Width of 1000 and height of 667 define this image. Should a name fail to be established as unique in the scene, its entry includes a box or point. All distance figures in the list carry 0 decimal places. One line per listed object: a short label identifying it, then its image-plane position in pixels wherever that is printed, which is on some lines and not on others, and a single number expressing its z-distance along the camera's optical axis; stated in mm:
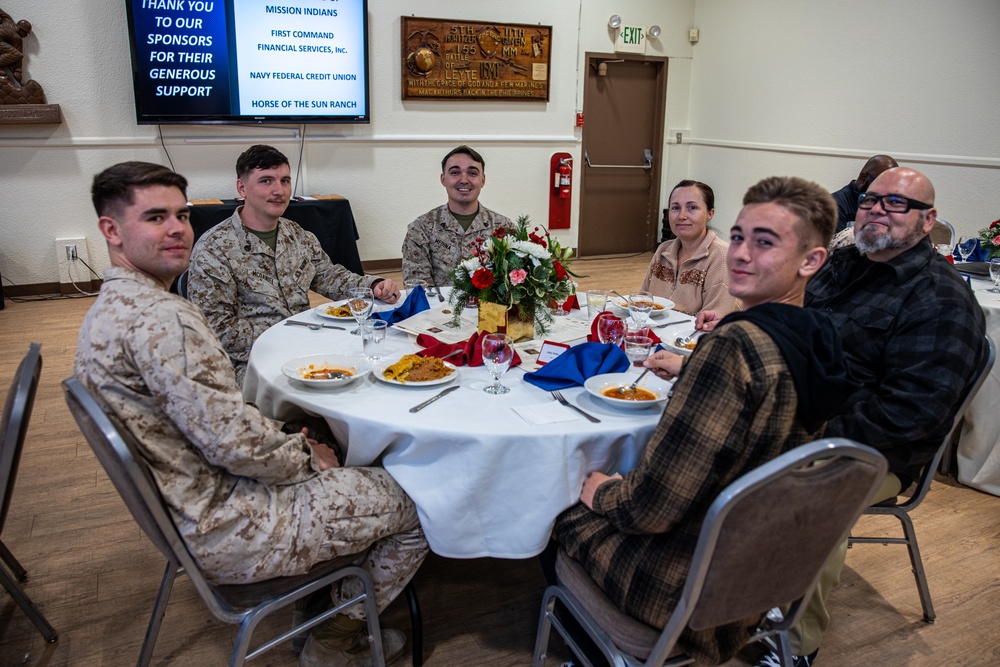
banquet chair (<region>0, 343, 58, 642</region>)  1486
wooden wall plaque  6477
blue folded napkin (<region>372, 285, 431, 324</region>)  2514
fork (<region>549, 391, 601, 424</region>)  1689
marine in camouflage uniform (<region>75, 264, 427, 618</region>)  1410
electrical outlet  5738
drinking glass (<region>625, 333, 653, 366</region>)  1886
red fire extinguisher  7328
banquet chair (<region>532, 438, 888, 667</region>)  1176
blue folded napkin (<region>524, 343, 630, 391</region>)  1891
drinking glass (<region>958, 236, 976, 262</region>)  3807
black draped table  5820
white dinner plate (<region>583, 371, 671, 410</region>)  1731
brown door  7535
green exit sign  7371
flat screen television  5504
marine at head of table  3389
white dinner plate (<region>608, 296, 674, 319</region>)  2546
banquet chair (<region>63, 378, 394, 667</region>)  1278
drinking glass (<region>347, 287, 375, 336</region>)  2148
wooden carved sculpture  5117
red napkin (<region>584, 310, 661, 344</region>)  2195
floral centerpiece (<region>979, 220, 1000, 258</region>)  3377
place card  2047
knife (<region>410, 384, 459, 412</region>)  1723
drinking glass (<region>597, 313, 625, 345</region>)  2059
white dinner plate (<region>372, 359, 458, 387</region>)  1850
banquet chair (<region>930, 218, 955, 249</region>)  4257
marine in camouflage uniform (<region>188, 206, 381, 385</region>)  2645
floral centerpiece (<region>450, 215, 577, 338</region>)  2141
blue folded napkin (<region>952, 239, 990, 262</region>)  3859
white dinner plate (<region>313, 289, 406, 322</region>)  2496
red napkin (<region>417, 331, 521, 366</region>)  2062
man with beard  1815
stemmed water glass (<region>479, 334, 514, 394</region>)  1782
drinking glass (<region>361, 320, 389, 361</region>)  2057
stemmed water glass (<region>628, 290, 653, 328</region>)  2230
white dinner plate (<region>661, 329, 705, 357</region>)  2117
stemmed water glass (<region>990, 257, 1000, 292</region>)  3194
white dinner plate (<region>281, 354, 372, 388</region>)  1874
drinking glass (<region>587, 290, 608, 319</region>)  2471
